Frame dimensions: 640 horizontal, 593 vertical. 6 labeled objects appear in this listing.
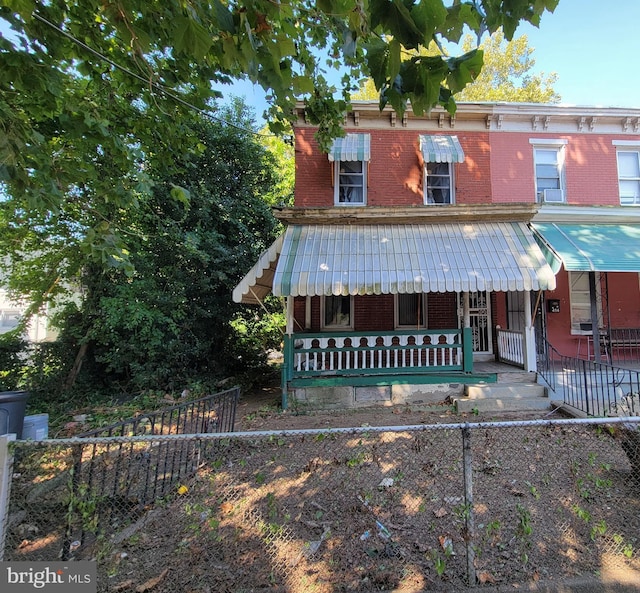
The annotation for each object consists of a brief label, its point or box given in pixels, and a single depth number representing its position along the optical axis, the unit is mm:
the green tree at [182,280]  9281
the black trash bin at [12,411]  5188
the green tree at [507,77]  17797
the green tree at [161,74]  2061
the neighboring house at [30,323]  10219
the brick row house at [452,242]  7586
